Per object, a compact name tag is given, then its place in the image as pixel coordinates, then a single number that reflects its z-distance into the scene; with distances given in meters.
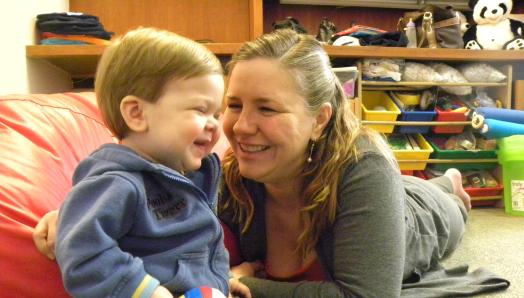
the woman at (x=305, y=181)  0.95
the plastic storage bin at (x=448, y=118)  2.36
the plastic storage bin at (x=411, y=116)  2.33
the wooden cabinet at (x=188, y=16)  2.51
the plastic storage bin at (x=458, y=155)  2.37
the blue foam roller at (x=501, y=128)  2.16
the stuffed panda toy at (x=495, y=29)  2.47
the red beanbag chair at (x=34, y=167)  0.70
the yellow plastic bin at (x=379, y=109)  2.30
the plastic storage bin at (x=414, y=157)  2.33
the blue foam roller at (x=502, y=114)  2.20
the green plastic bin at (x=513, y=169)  2.24
